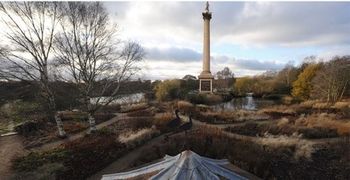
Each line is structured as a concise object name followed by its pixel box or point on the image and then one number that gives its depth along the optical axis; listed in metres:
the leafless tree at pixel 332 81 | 31.09
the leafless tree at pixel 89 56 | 14.52
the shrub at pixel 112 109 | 27.23
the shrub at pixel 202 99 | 33.09
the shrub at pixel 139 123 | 15.91
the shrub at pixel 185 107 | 22.74
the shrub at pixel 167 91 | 39.59
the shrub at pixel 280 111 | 22.42
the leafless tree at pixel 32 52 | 13.20
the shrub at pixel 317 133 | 13.93
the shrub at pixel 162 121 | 15.07
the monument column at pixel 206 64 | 37.97
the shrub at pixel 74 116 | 21.83
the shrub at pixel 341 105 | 24.90
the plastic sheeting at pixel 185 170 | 3.85
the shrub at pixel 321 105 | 27.48
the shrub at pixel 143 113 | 22.23
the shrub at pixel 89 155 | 8.98
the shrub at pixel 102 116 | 21.04
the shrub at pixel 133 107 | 27.26
